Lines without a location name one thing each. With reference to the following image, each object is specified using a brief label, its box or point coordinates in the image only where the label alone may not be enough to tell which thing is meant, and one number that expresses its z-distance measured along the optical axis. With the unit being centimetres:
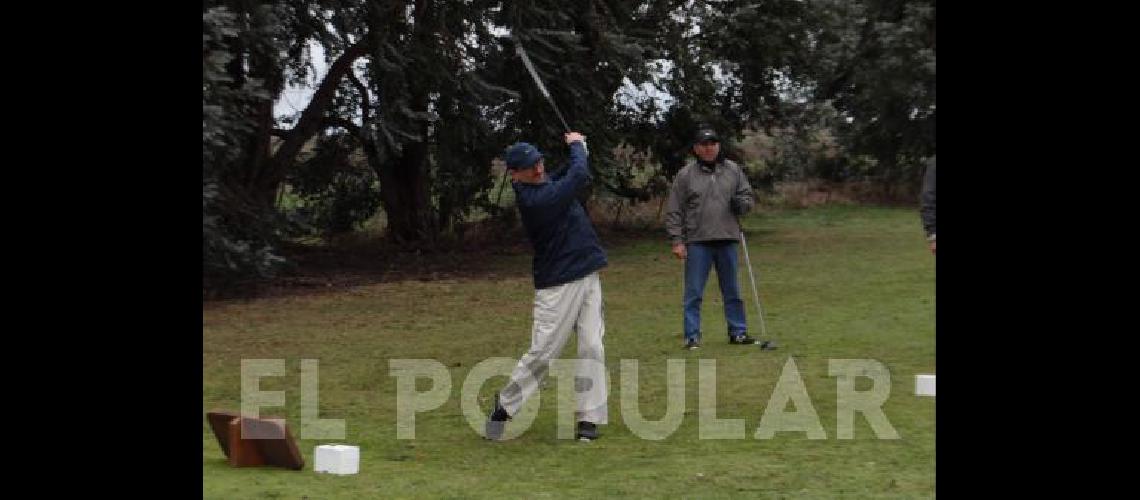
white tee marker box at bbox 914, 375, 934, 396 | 1216
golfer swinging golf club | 1057
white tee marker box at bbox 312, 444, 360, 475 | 938
